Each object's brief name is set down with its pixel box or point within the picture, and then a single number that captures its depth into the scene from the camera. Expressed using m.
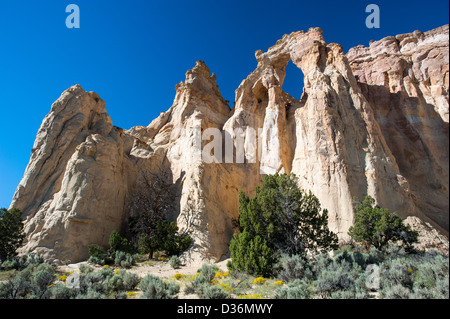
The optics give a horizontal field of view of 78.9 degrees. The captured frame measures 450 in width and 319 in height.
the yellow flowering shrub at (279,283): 12.27
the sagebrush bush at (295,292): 9.44
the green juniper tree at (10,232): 17.20
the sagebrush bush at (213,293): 9.78
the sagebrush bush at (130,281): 11.82
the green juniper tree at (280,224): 15.55
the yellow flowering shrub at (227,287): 11.10
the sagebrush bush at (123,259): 17.02
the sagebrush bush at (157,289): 9.96
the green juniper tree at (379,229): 16.97
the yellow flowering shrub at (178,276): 14.42
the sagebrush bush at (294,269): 12.61
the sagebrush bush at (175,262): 17.48
